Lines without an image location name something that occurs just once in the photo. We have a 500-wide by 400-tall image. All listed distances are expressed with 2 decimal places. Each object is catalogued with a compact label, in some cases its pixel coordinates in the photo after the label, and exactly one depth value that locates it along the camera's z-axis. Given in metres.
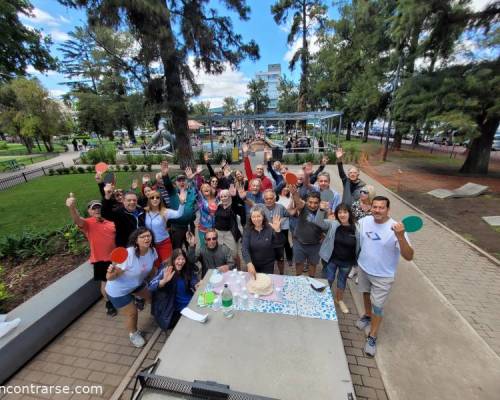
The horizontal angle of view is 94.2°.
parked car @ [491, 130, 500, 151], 22.50
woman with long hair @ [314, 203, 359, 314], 3.26
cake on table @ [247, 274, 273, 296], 2.81
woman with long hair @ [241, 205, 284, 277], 3.39
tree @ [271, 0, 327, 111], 20.80
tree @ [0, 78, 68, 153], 21.86
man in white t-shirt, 2.74
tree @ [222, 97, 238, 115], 71.06
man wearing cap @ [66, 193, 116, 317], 3.36
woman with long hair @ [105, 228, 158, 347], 2.91
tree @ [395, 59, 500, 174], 9.38
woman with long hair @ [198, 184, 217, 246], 4.31
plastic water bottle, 2.52
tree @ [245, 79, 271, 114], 63.92
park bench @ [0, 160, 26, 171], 17.86
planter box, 2.86
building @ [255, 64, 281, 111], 108.19
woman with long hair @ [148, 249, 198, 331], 3.10
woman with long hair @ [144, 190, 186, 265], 3.79
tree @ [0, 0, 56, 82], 6.50
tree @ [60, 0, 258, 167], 7.54
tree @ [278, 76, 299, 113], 50.09
